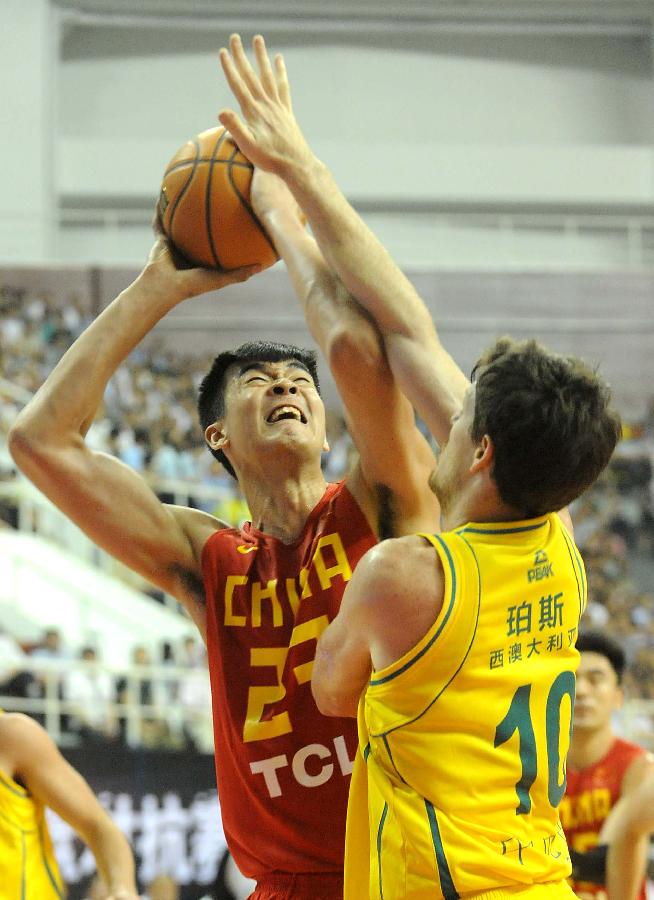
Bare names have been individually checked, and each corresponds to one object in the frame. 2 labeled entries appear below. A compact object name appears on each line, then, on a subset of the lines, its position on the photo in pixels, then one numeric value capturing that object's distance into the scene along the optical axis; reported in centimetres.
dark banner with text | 870
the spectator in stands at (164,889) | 875
